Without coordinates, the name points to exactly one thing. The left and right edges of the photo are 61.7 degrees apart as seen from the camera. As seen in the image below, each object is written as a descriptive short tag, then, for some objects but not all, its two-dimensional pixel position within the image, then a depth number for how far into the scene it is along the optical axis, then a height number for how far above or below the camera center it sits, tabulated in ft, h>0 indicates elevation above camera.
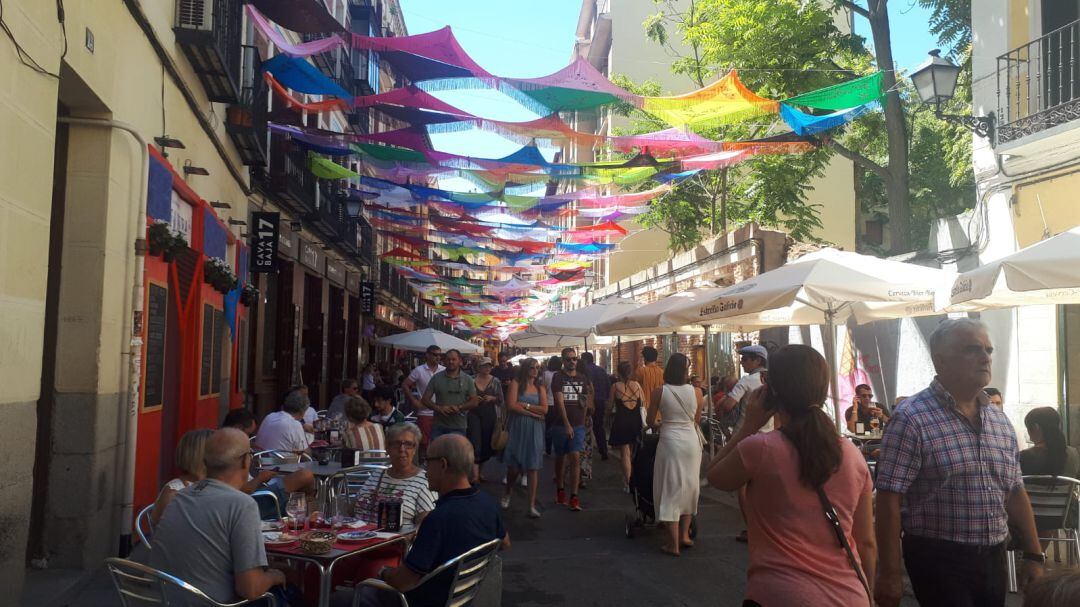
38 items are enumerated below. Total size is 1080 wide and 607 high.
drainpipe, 23.18 +0.30
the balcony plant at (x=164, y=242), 25.25 +3.27
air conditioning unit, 29.07 +11.02
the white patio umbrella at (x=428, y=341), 62.95 +1.42
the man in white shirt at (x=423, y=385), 40.45 -1.30
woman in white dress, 26.08 -2.64
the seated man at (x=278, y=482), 19.10 -2.66
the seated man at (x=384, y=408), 37.78 -1.99
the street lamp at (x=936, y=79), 34.63 +11.19
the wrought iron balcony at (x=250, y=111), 39.27 +10.79
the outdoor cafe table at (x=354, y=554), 14.07 -3.21
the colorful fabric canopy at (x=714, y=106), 32.24 +9.48
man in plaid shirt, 11.06 -1.49
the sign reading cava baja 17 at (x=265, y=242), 46.16 +5.95
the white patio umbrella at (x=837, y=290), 25.82 +2.27
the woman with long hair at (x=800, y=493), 9.55 -1.38
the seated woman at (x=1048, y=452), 21.80 -1.97
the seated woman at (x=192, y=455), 15.25 -1.65
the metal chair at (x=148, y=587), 11.69 -3.10
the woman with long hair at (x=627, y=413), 35.73 -1.94
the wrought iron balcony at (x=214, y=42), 29.09 +10.55
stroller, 28.48 -3.64
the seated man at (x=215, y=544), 12.30 -2.54
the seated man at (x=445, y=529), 12.91 -2.44
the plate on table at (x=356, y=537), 15.30 -3.03
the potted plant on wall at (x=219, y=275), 33.81 +3.16
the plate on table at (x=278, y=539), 14.97 -3.03
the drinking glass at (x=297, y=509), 16.19 -2.69
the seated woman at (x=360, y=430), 26.68 -2.09
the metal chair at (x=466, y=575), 12.57 -3.05
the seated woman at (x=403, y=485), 17.01 -2.40
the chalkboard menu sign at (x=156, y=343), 26.35 +0.41
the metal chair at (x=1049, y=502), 20.68 -2.99
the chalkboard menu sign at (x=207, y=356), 35.12 +0.06
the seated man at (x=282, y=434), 27.40 -2.30
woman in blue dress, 33.53 -2.34
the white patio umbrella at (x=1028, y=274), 19.42 +2.18
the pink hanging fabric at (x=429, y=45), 28.73 +10.10
